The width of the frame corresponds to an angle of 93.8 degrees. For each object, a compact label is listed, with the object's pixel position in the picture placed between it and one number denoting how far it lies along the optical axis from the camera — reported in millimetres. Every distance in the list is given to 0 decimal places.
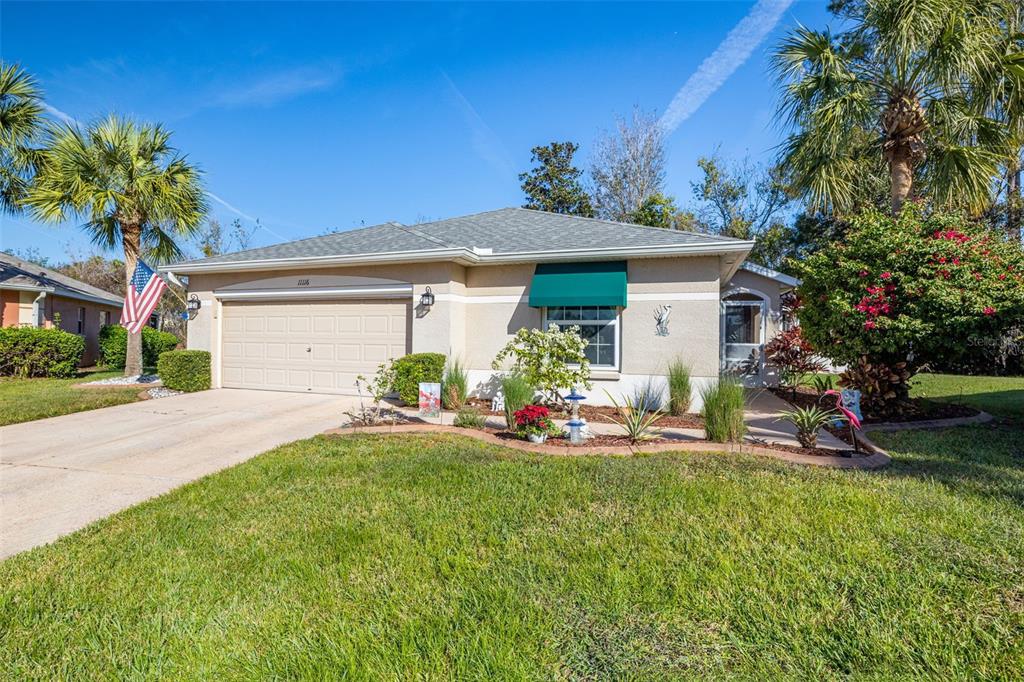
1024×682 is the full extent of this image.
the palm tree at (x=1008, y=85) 10172
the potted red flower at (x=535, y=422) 7277
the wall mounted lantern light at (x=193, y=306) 13656
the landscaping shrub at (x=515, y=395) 7949
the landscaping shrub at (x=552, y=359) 9016
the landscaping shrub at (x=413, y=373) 10547
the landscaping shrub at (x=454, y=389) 10477
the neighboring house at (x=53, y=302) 18578
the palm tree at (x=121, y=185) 13922
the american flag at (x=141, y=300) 13336
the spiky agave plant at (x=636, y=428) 7150
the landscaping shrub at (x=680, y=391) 10070
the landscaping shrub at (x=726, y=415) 7012
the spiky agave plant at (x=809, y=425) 6918
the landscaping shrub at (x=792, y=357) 13742
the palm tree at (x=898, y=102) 10039
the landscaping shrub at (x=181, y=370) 12703
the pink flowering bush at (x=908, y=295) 8000
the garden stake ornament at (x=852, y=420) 6781
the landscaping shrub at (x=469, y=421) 8375
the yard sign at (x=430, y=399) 8641
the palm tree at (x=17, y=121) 16422
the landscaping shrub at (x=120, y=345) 19875
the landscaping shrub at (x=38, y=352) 15555
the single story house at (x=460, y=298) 10500
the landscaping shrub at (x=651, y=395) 10656
